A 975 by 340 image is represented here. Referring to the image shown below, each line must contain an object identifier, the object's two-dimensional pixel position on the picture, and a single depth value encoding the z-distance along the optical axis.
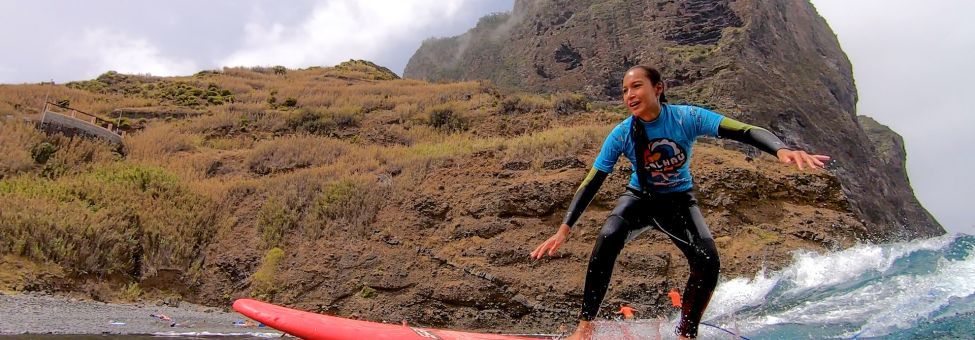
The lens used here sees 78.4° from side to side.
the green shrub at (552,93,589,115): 20.25
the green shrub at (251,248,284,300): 10.06
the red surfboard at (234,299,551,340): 3.35
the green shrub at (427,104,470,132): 20.06
